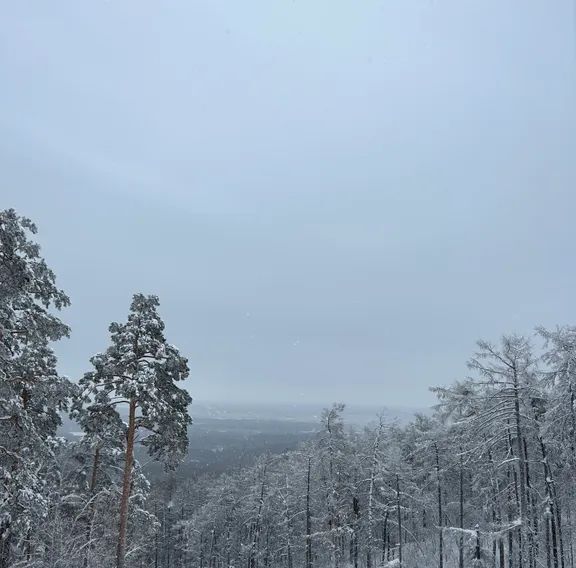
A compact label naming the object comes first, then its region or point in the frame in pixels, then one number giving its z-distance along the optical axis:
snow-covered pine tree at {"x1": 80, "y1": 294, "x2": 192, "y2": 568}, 15.91
